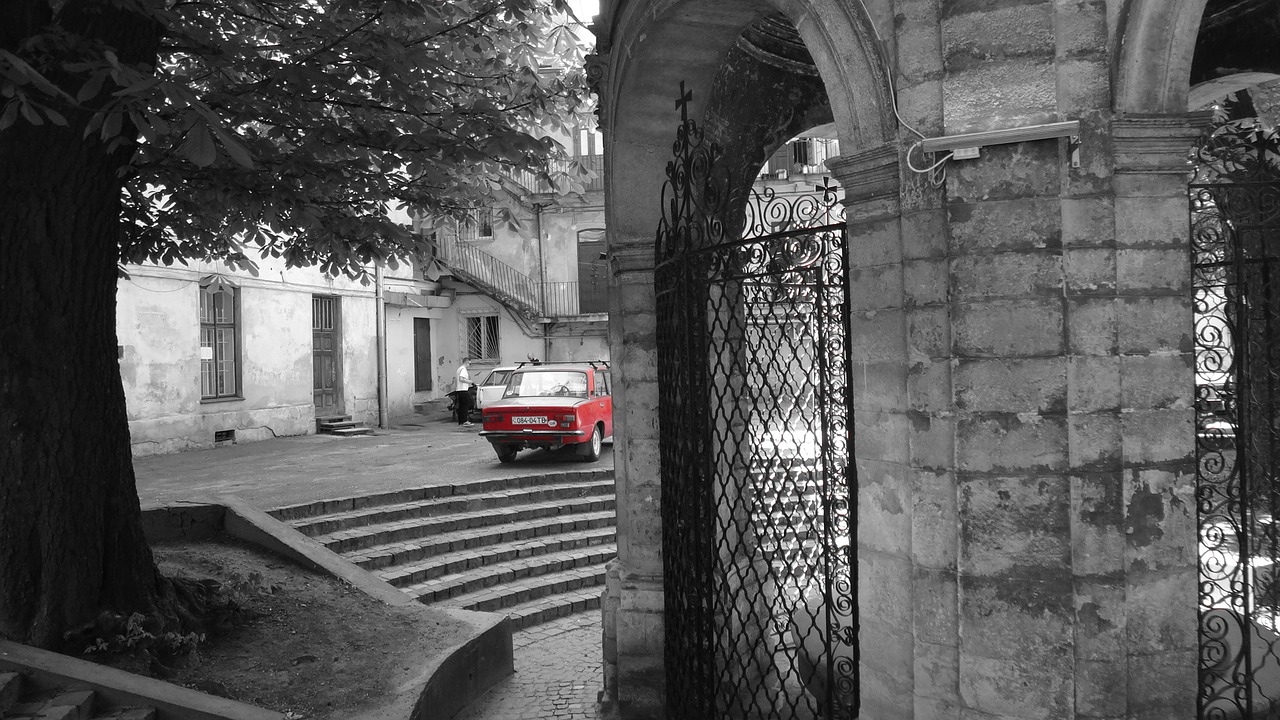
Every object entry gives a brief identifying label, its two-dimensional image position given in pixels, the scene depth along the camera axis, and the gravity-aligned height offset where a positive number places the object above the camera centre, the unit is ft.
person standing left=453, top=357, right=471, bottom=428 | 71.41 -3.26
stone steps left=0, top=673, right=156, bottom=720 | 15.28 -5.50
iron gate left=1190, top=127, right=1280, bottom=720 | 12.50 -0.75
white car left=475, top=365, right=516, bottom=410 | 65.87 -1.75
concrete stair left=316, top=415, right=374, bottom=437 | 64.80 -4.36
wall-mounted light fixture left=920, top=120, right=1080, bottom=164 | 11.11 +2.54
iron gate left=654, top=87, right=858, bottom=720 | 14.60 -1.01
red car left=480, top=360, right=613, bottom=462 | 45.32 -2.56
